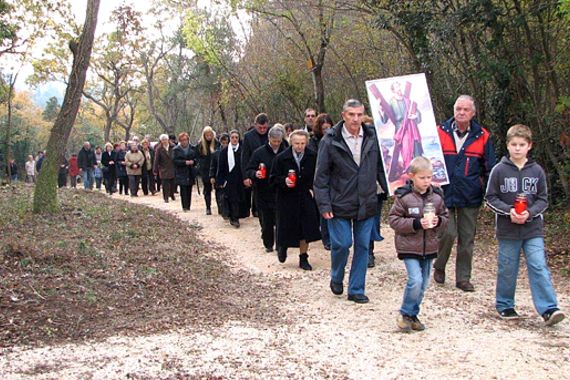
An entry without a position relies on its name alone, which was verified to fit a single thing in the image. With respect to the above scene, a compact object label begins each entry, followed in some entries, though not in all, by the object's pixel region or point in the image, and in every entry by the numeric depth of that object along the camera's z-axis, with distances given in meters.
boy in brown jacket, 6.03
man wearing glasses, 11.34
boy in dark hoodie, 6.16
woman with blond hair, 14.69
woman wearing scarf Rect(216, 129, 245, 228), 12.93
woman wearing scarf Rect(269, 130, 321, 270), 8.95
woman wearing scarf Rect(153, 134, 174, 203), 18.16
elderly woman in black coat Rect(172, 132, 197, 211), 15.83
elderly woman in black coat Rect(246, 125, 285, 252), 9.86
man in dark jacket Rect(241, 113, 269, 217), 11.01
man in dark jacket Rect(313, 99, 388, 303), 6.98
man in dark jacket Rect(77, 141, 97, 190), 23.02
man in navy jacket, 7.32
